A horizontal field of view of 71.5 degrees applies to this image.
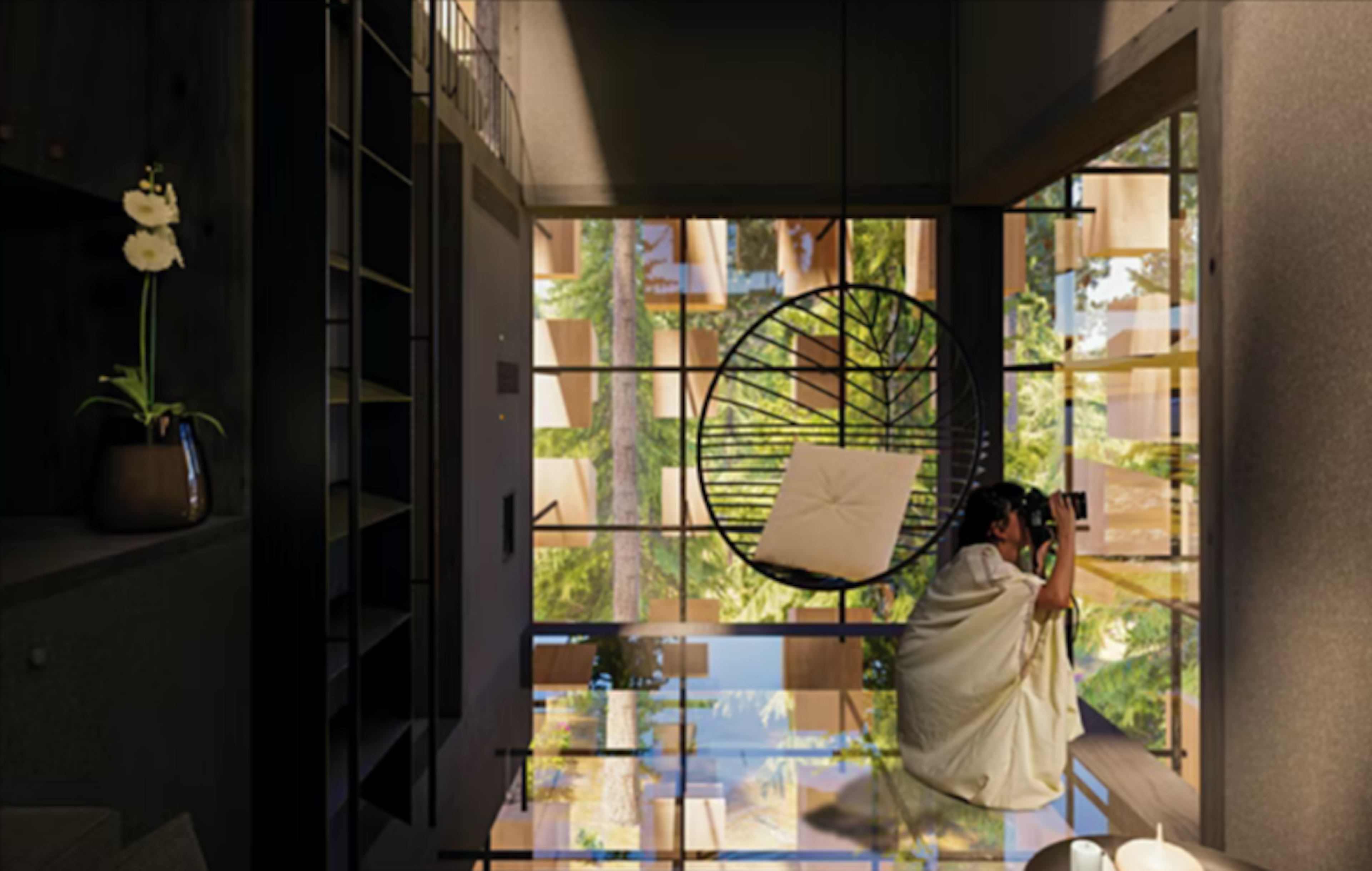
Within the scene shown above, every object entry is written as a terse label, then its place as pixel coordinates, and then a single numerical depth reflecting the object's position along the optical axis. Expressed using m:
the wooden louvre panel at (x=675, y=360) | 5.70
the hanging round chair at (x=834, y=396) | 5.13
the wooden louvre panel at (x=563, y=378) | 5.69
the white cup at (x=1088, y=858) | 1.34
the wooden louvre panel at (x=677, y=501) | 5.68
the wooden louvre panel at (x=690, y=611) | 5.62
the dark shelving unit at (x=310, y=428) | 2.18
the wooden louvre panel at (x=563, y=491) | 5.74
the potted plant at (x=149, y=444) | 1.83
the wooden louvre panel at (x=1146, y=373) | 5.45
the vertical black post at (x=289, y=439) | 2.18
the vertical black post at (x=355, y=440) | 2.31
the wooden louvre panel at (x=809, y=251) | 5.72
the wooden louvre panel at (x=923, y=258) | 5.59
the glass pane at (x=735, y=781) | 3.17
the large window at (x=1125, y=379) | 5.47
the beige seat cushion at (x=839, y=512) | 3.16
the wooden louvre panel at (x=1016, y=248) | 5.52
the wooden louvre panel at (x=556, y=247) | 5.71
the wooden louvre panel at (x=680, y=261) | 5.68
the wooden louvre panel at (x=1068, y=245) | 5.66
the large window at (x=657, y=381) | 5.69
